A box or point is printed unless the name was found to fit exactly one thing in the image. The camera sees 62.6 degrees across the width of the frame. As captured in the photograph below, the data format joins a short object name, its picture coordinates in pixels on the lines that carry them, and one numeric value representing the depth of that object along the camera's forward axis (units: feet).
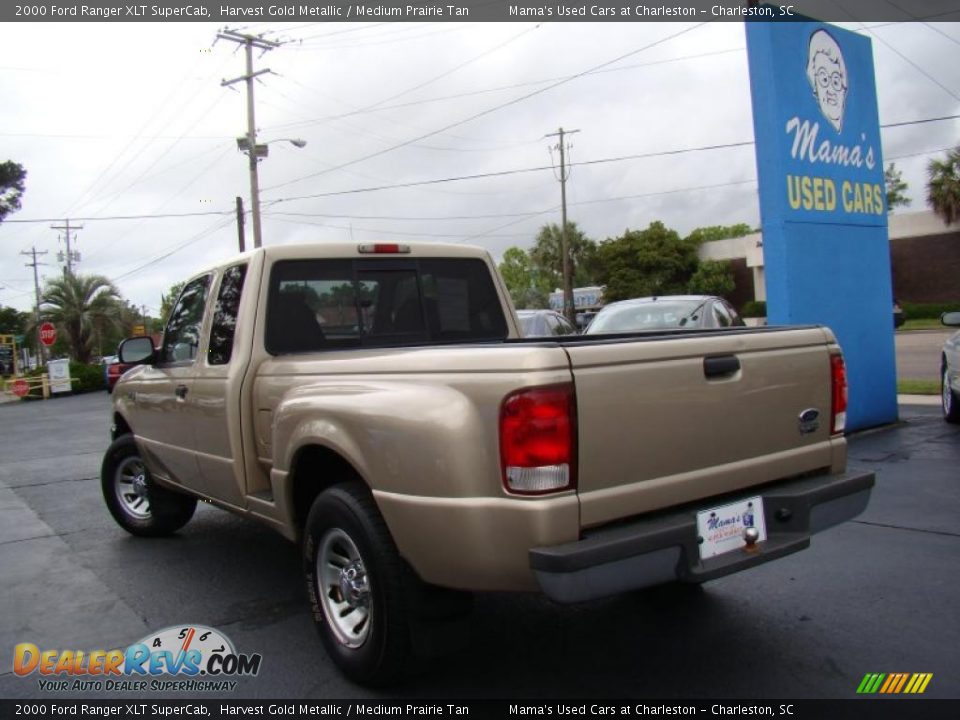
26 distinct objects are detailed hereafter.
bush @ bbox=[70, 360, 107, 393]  102.27
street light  95.04
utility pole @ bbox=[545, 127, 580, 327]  143.95
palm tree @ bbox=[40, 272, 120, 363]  129.49
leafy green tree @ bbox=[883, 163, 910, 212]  181.88
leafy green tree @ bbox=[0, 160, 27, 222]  89.61
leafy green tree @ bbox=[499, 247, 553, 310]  235.40
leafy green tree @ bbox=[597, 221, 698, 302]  169.78
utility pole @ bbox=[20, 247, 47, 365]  143.31
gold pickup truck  8.64
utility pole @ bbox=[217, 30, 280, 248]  95.20
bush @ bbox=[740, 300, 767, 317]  144.25
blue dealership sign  26.17
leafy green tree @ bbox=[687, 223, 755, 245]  293.02
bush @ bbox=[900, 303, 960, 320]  120.06
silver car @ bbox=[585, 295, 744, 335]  33.65
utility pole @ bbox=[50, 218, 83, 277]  209.74
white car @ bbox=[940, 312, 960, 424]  27.12
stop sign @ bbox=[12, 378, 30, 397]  97.76
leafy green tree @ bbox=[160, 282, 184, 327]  176.40
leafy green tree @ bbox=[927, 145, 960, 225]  122.72
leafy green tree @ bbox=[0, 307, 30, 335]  228.84
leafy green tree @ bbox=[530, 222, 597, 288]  212.13
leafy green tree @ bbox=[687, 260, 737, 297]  162.20
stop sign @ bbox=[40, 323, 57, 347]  102.32
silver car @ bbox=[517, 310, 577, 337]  42.52
